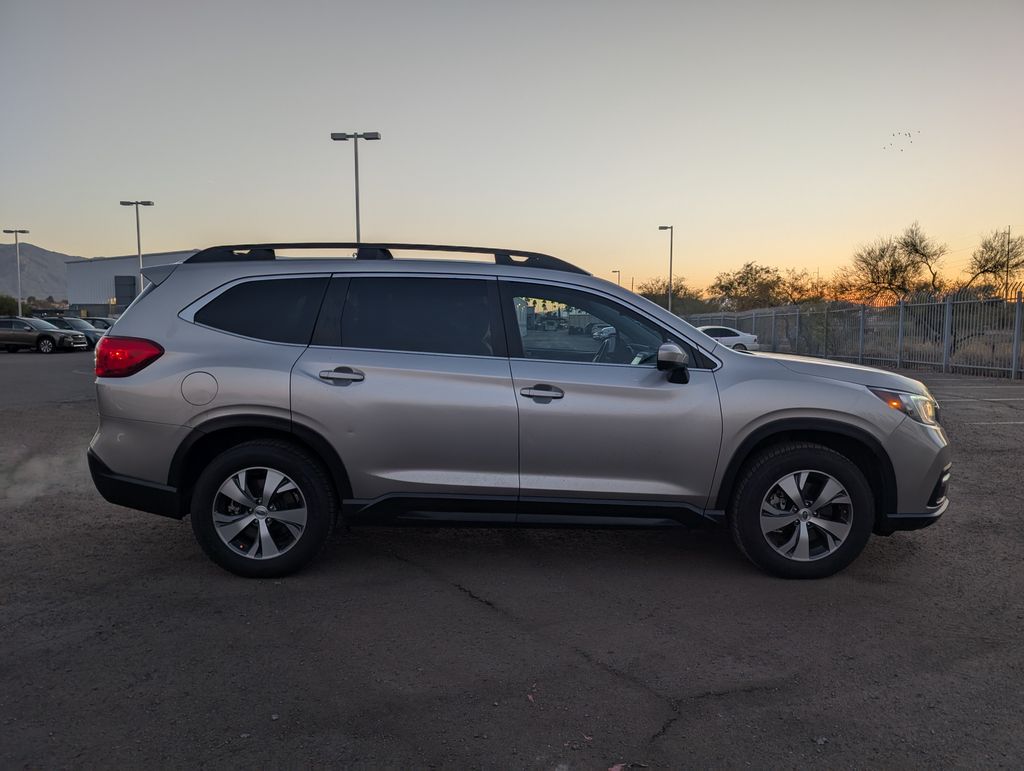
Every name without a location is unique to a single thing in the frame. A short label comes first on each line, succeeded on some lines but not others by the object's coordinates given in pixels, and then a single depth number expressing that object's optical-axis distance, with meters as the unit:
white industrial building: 80.75
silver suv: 4.42
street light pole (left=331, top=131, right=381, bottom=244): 30.83
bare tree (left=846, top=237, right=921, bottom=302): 38.47
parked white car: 32.06
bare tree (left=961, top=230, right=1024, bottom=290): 34.88
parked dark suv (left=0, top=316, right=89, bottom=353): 34.00
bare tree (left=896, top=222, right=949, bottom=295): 37.75
